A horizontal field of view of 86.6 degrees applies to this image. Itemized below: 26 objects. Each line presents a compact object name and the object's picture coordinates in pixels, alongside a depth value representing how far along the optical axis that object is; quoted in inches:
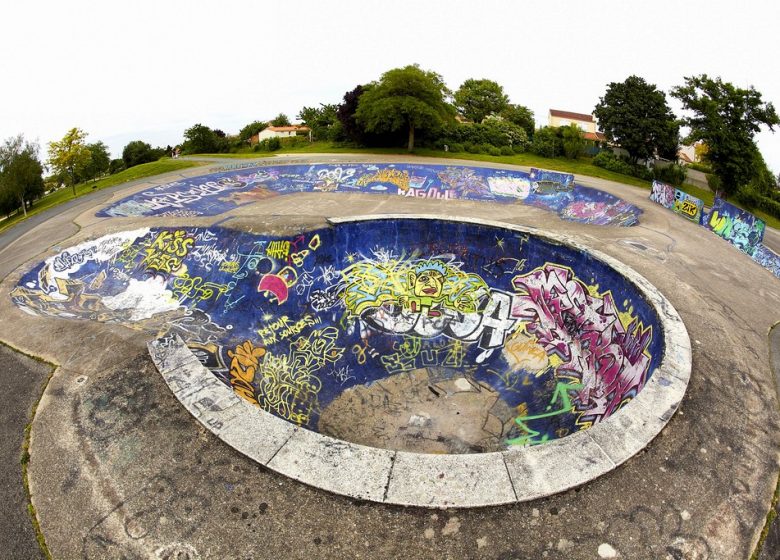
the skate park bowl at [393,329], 342.6
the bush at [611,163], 1468.3
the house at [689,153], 3190.2
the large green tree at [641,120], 1476.4
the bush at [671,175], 1432.1
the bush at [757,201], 1273.4
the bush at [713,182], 1317.7
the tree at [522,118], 2151.8
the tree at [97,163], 1667.1
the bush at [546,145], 1727.4
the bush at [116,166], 2327.9
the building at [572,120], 3054.1
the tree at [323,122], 2105.1
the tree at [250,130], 2871.6
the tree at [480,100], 2568.9
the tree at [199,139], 2134.6
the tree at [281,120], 3118.1
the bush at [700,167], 1877.5
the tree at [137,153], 2225.6
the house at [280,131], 2682.1
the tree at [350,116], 1646.9
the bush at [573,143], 1697.8
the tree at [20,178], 1199.6
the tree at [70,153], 1262.3
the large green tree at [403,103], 1446.9
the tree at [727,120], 1176.2
